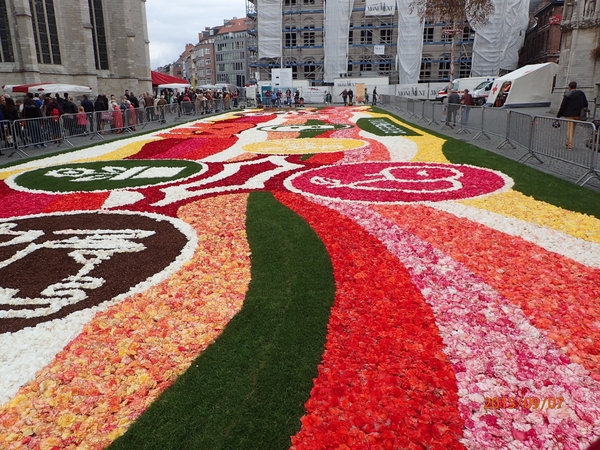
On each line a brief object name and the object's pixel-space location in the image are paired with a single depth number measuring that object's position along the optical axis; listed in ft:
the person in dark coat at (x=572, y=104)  44.04
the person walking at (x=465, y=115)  65.25
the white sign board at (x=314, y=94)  173.78
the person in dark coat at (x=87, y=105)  76.13
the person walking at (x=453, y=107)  70.38
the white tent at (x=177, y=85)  150.90
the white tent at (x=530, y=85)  111.34
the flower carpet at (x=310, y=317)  10.80
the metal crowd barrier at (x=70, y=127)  53.72
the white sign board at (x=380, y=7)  192.03
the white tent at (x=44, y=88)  82.12
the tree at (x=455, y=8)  112.25
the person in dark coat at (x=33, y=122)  56.03
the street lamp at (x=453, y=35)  110.95
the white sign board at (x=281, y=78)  161.99
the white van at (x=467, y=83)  150.41
